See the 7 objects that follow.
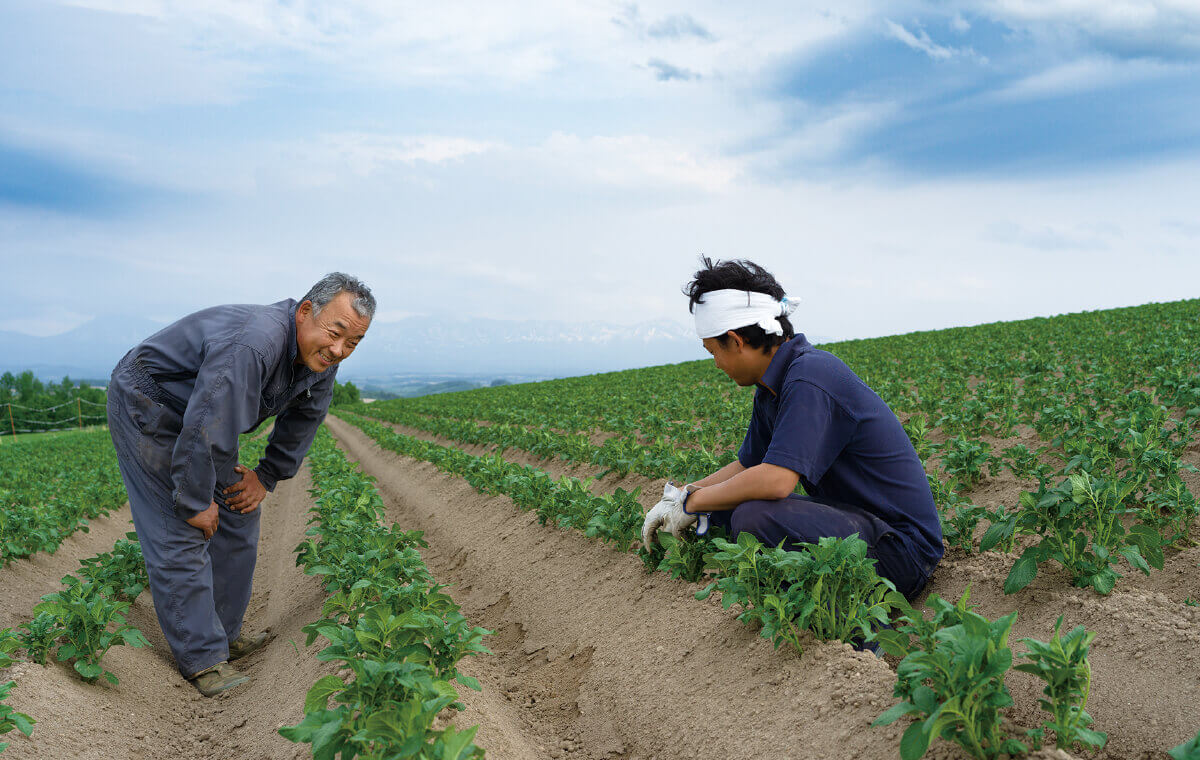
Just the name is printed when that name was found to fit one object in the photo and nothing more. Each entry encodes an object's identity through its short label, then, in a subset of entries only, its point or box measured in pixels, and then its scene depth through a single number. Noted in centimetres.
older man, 370
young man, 306
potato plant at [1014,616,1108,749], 185
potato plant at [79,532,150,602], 488
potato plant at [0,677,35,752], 262
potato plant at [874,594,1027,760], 180
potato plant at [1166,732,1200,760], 157
